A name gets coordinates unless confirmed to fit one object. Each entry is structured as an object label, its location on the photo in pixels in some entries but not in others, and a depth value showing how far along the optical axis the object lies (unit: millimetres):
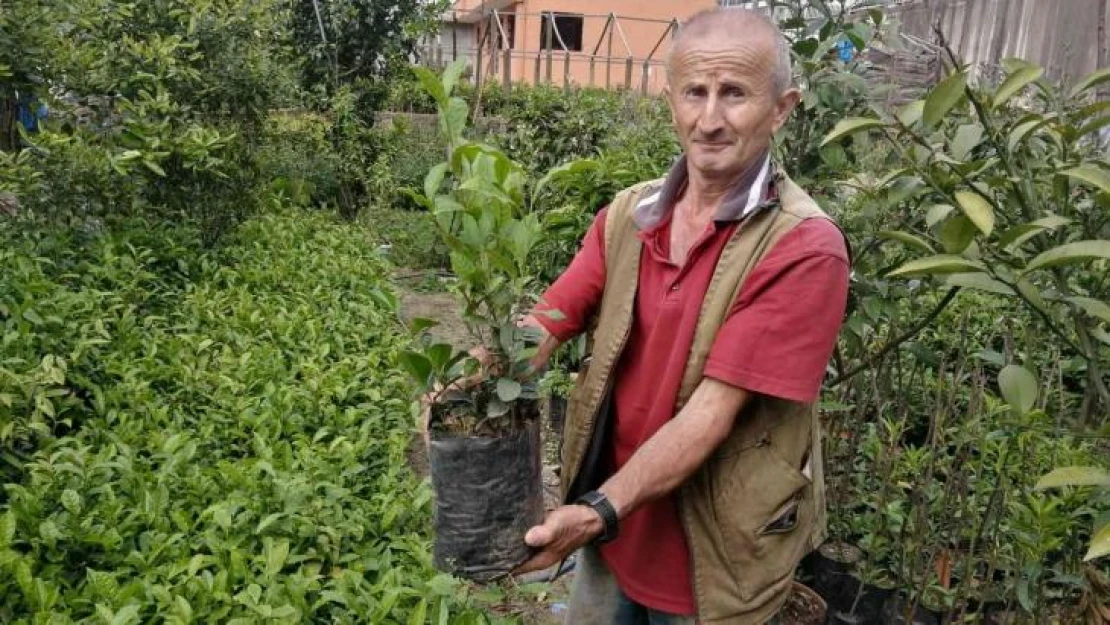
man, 1574
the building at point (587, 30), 20766
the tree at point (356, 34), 9461
